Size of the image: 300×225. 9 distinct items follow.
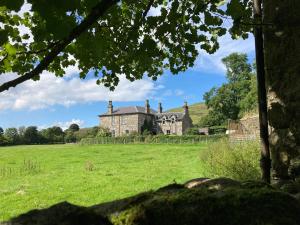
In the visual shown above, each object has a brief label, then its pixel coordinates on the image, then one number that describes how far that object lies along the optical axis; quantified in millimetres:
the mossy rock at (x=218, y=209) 1417
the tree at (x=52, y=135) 71277
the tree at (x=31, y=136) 68046
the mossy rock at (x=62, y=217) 1439
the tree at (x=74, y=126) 94664
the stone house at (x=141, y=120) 73393
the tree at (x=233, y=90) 55429
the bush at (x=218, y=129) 58979
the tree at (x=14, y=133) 66503
